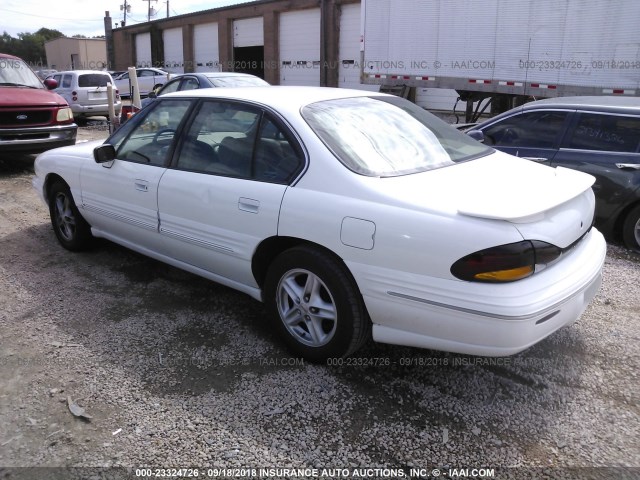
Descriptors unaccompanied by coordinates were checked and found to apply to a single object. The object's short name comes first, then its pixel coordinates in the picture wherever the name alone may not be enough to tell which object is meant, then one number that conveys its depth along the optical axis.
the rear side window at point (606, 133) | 5.42
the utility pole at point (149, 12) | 57.09
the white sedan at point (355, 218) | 2.56
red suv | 8.59
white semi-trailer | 9.61
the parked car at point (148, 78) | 21.50
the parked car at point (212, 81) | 11.01
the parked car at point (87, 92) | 16.69
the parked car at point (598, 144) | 5.38
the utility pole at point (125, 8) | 60.34
